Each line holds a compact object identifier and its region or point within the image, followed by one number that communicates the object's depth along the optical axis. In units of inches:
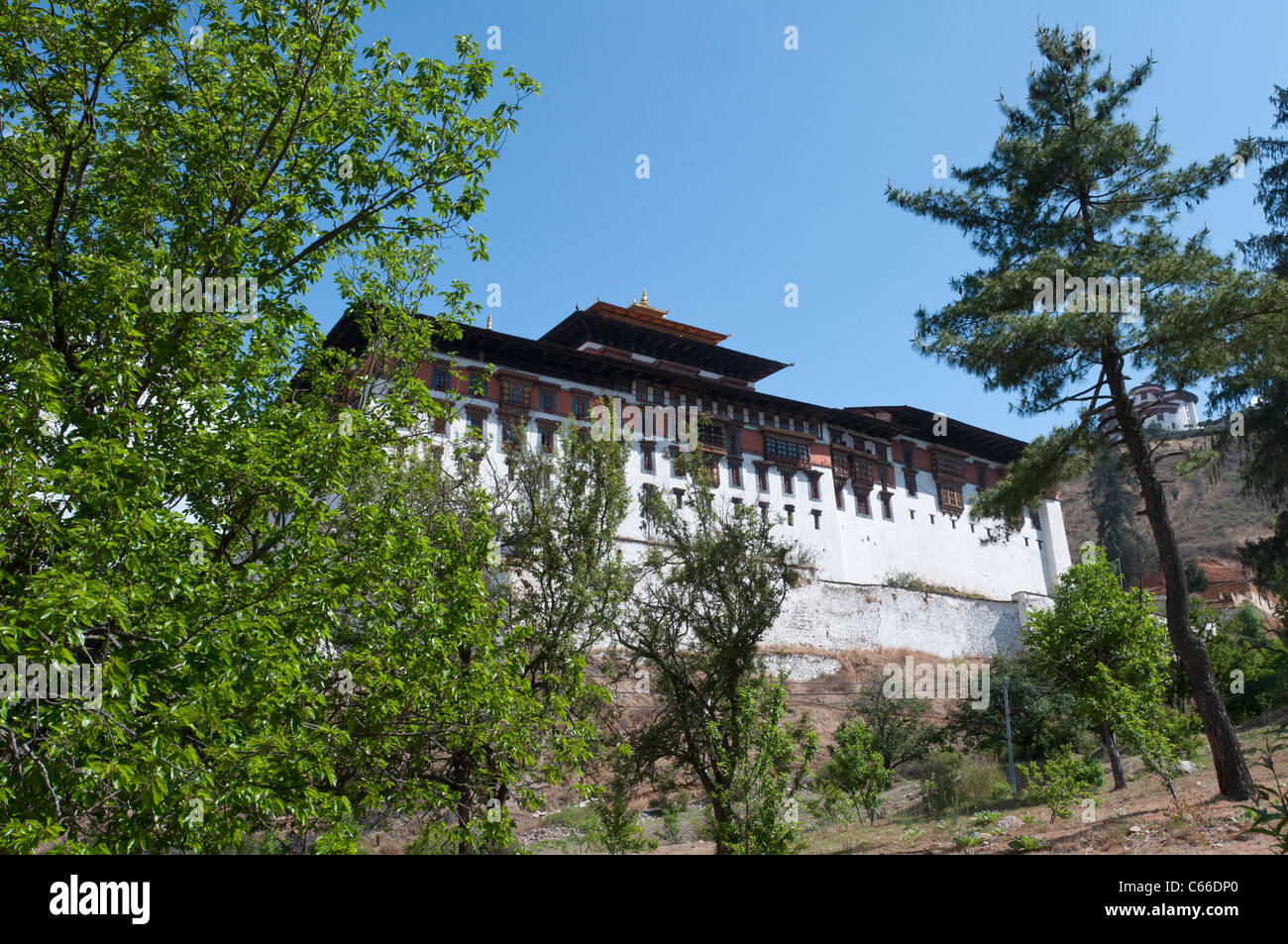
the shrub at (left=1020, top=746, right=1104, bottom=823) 669.8
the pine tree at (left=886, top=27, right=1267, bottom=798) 568.7
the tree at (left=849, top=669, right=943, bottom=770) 1460.4
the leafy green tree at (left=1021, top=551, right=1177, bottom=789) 692.1
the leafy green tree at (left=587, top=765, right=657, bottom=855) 671.8
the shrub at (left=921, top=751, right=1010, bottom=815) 1089.4
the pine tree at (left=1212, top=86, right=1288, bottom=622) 968.9
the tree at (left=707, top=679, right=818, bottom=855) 540.1
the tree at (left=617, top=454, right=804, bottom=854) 721.0
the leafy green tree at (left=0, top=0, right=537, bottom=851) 248.7
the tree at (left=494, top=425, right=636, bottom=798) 719.7
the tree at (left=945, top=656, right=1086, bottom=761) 1360.7
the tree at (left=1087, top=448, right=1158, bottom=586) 3132.4
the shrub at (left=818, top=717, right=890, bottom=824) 1077.1
